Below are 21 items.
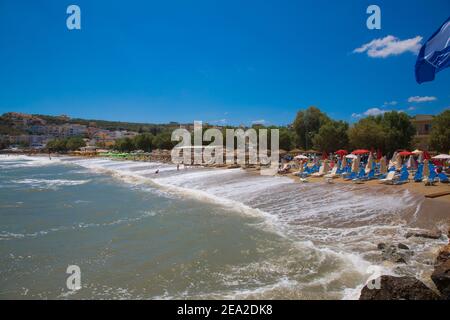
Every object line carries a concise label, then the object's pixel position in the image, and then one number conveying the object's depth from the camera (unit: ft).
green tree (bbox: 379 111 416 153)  123.95
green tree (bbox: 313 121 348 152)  142.31
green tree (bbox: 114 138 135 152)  341.41
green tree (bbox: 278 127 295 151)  189.47
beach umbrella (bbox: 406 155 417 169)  76.31
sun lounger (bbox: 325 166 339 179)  74.67
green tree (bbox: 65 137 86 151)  435.53
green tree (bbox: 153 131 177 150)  290.11
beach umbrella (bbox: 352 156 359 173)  73.67
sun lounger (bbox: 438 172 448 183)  58.70
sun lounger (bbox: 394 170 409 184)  61.77
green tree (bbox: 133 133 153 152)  323.04
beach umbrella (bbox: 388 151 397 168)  79.00
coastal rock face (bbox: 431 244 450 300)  19.40
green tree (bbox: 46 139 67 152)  453.17
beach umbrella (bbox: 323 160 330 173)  82.13
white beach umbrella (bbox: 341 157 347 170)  79.12
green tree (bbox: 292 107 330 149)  178.38
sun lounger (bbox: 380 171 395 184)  61.87
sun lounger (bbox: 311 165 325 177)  81.76
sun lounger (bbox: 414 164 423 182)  62.02
